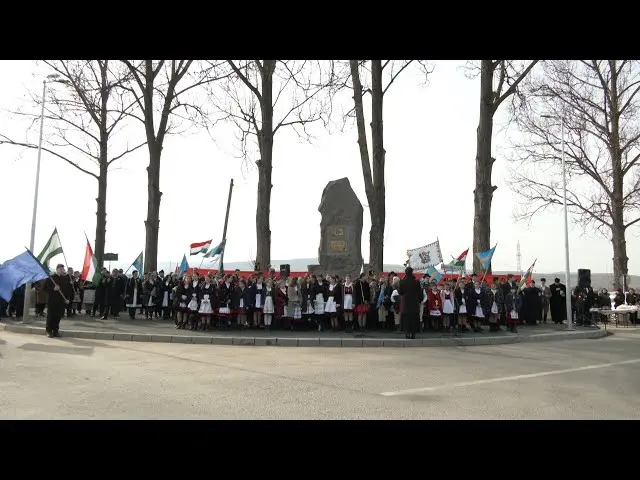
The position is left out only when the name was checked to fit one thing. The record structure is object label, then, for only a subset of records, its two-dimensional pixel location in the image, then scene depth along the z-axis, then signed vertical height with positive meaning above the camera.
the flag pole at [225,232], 23.72 +3.01
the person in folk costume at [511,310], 17.03 -0.43
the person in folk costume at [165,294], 18.88 -0.07
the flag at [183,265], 20.22 +1.06
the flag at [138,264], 20.97 +1.12
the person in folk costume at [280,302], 16.23 -0.27
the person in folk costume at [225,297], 16.11 -0.12
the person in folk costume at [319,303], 16.00 -0.27
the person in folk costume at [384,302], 16.01 -0.21
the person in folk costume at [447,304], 15.99 -0.24
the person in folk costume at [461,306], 16.16 -0.30
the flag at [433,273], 20.08 +0.88
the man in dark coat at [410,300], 14.05 -0.12
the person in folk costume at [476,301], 16.31 -0.14
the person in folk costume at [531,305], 19.59 -0.29
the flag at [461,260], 23.20 +1.61
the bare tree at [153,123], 24.31 +7.95
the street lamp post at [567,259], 18.25 +1.40
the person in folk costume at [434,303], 15.88 -0.22
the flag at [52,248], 17.52 +1.43
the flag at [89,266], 19.08 +0.91
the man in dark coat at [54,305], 13.92 -0.39
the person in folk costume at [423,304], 15.34 -0.25
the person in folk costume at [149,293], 18.86 -0.04
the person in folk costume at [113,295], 18.73 -0.13
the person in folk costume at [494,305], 16.56 -0.26
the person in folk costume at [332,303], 15.84 -0.26
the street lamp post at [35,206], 16.66 +2.92
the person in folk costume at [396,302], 15.52 -0.20
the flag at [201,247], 23.47 +2.04
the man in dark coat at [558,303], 20.61 -0.21
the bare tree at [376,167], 21.83 +5.39
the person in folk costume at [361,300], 15.73 -0.15
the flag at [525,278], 19.20 +0.71
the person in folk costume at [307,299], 16.08 -0.15
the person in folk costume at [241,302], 16.12 -0.28
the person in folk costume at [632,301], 23.38 -0.10
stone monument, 21.53 +2.55
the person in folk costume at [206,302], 15.87 -0.28
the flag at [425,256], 22.55 +1.72
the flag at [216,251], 23.19 +1.86
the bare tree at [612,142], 29.42 +8.93
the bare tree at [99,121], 24.19 +8.62
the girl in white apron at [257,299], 16.20 -0.17
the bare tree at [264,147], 23.53 +6.62
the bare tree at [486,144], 21.20 +6.31
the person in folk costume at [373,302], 16.14 -0.21
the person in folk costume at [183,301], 16.12 -0.26
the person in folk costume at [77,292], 19.90 -0.04
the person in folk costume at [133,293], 19.14 -0.05
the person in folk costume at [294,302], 15.90 -0.24
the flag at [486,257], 20.30 +1.54
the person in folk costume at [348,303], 15.73 -0.25
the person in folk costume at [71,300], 19.07 -0.33
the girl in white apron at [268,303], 16.05 -0.29
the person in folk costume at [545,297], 20.98 +0.02
